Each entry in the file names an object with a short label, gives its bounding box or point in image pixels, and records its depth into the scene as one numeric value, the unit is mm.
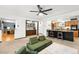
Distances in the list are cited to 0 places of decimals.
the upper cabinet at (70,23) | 5728
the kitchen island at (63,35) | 4044
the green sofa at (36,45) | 2101
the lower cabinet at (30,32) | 5953
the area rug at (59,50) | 2363
